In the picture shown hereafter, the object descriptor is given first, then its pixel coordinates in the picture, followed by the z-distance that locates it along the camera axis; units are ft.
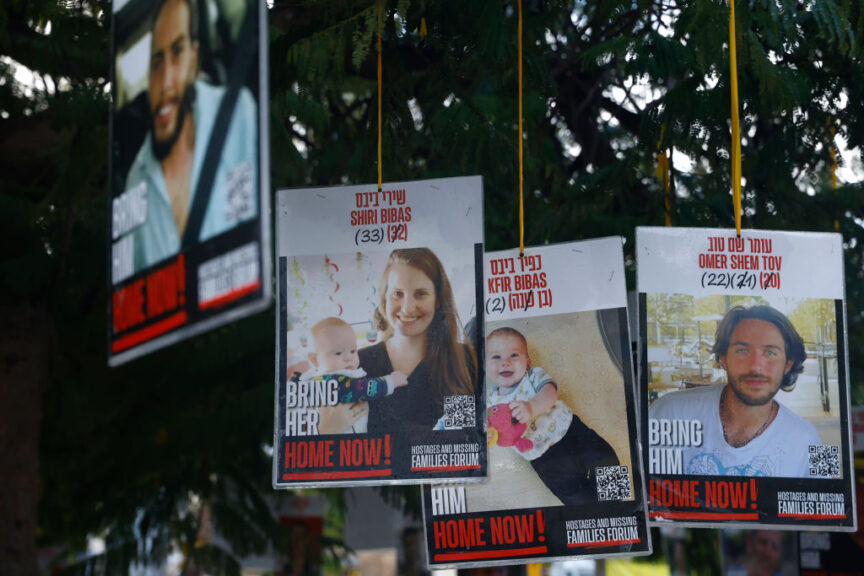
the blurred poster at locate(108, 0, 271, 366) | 9.16
